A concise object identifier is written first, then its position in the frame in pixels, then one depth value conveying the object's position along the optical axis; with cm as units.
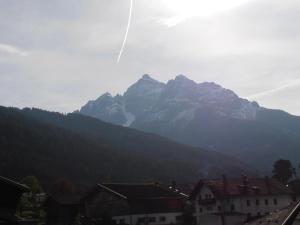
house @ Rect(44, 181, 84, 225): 7875
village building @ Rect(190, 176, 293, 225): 7994
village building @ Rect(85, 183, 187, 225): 7488
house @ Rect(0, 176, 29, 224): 2222
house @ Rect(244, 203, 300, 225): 4841
